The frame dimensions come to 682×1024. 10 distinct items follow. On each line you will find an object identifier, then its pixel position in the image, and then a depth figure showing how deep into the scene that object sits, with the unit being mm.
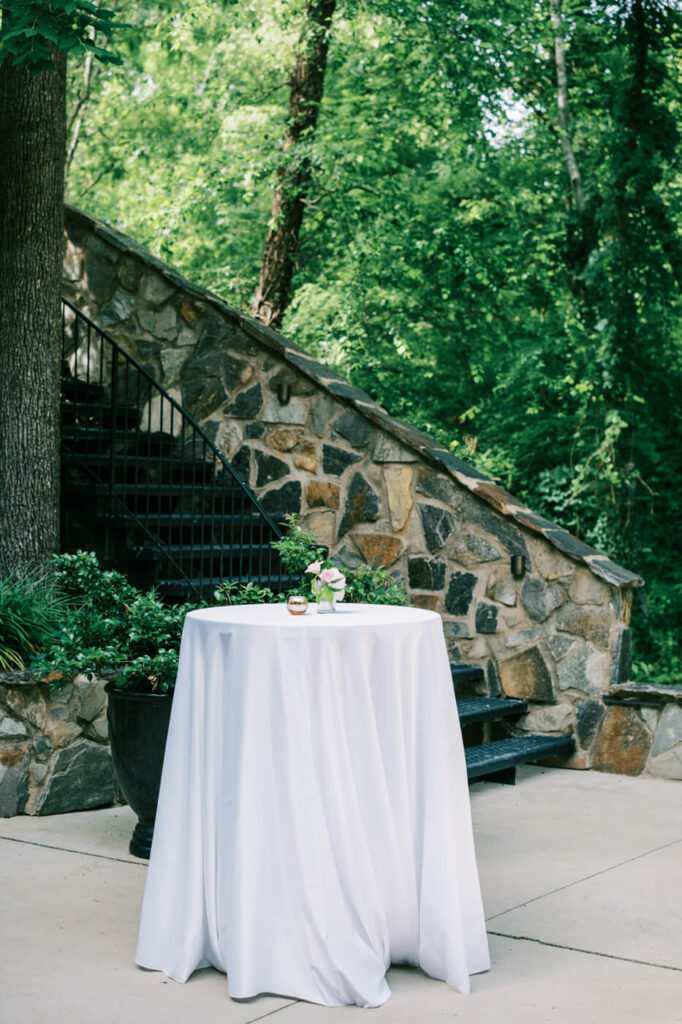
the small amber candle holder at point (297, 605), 3922
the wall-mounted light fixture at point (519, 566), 7338
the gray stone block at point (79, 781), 5727
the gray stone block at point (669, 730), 6820
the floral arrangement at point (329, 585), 4121
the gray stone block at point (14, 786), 5629
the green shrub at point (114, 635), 5090
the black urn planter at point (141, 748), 4953
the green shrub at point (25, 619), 5836
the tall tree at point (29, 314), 6680
